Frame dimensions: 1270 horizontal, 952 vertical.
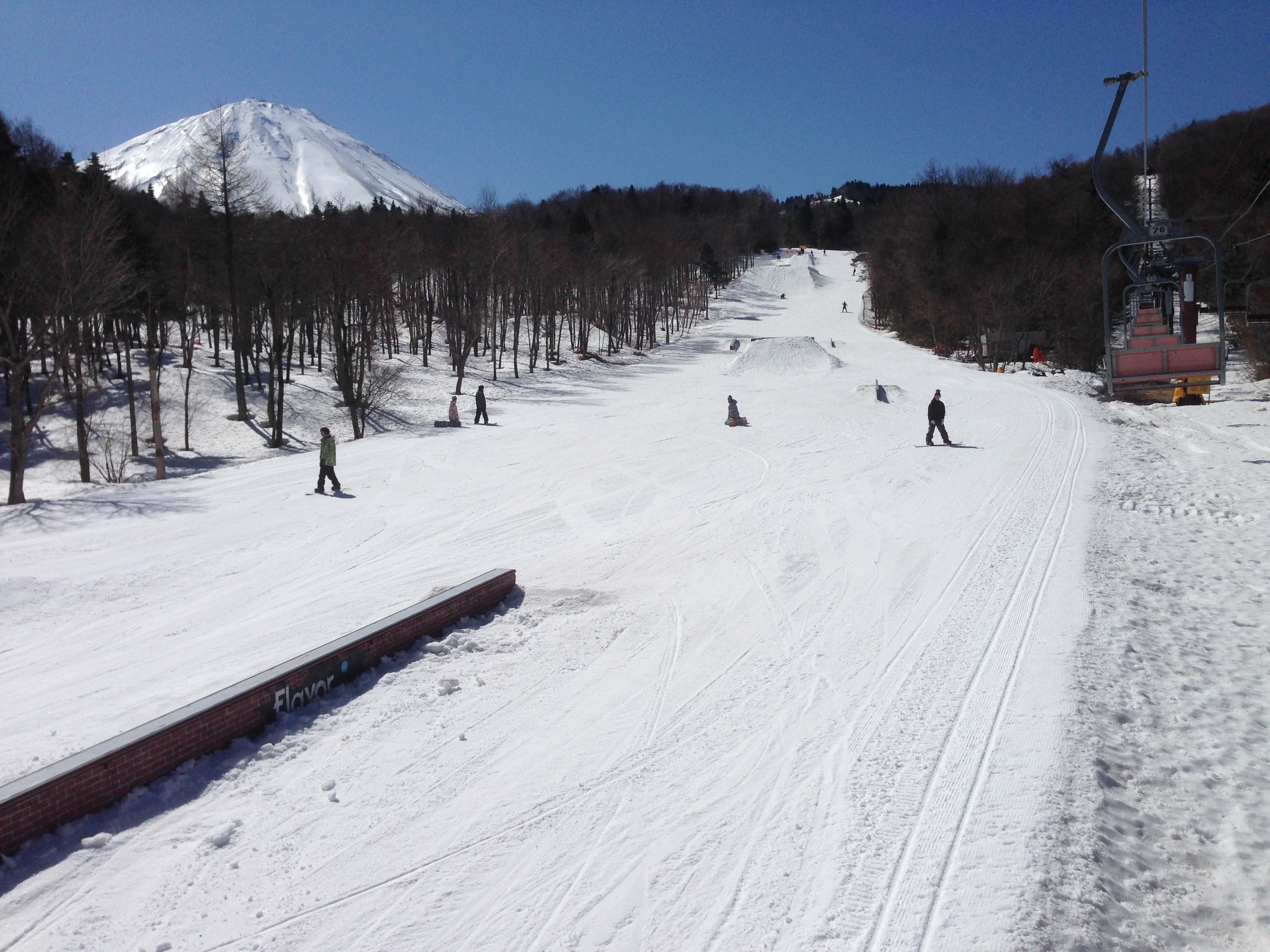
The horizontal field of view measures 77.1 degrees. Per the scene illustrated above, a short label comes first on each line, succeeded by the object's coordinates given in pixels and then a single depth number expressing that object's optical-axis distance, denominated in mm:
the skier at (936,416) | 22656
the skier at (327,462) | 18406
